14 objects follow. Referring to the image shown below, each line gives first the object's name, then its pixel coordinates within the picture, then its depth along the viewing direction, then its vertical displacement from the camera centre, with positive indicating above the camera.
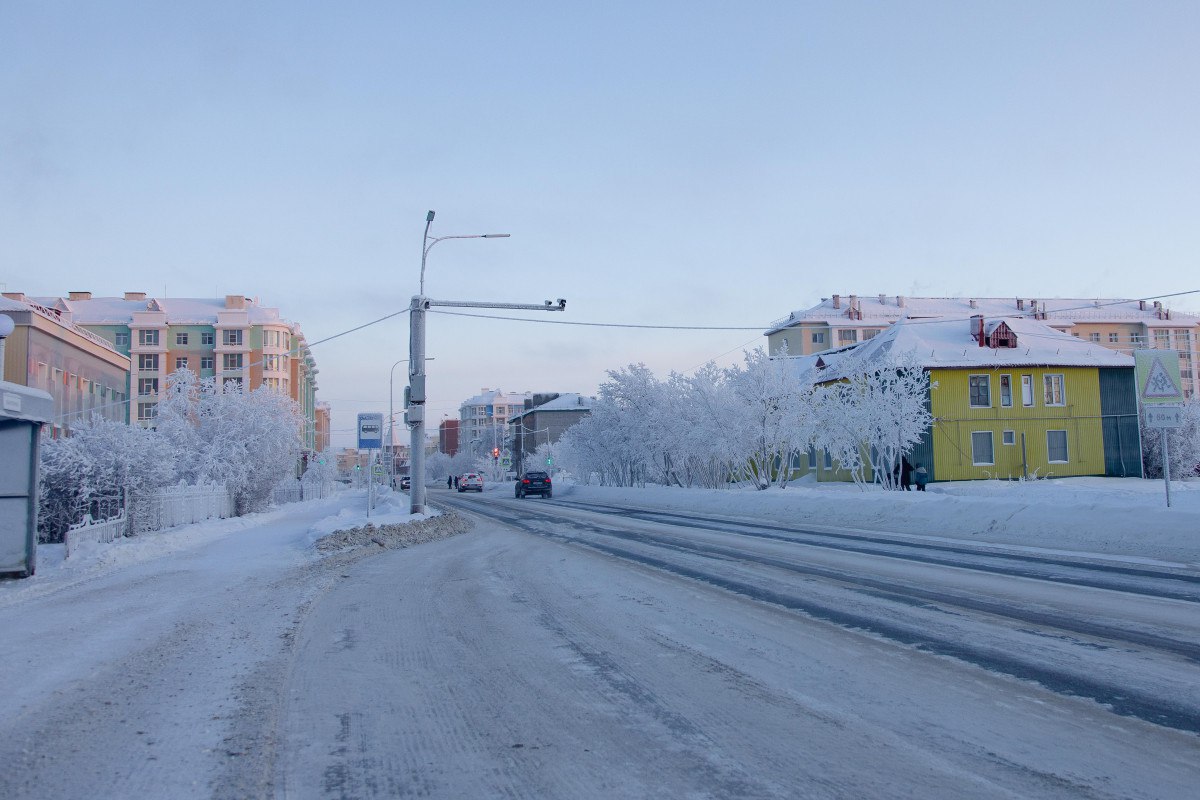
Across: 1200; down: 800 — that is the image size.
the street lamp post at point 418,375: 26.81 +2.71
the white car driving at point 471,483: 81.94 -2.07
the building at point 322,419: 162.62 +8.98
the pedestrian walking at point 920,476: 37.53 -1.13
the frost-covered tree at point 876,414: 37.22 +1.59
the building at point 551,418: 132.88 +6.39
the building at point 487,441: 158.95 +3.85
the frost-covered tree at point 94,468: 20.25 +0.04
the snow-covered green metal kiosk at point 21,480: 14.23 -0.13
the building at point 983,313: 96.19 +14.31
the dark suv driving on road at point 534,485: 57.69 -1.70
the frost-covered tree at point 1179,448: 47.69 -0.22
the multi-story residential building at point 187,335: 83.75 +13.29
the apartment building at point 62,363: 30.42 +4.40
